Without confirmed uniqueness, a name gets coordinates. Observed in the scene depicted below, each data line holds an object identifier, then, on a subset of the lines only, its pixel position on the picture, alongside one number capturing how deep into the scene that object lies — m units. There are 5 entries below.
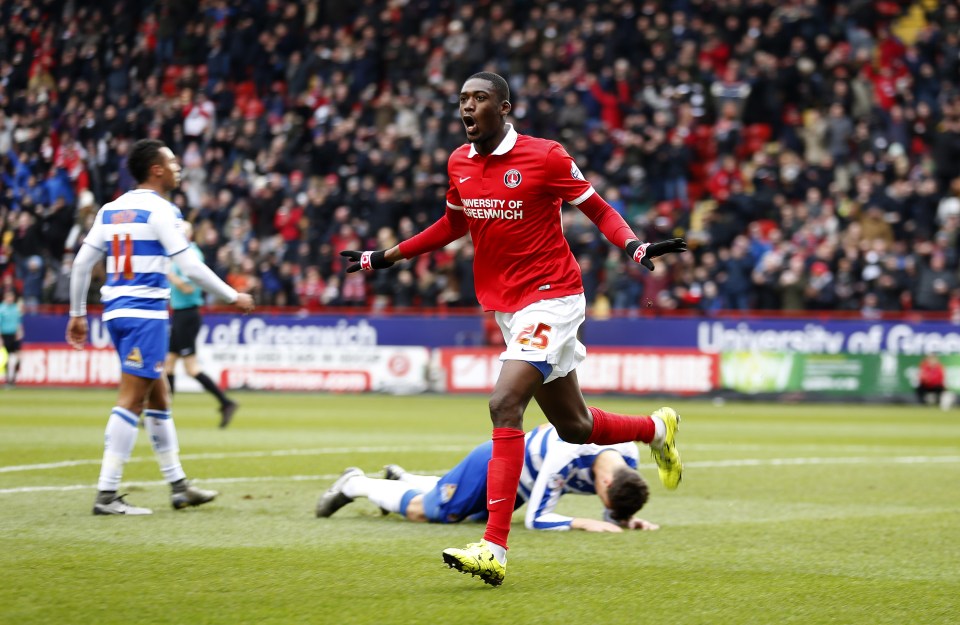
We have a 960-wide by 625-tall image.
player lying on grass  15.63
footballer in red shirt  12.53
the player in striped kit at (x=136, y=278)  16.72
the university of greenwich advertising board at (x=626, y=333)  48.94
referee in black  32.16
